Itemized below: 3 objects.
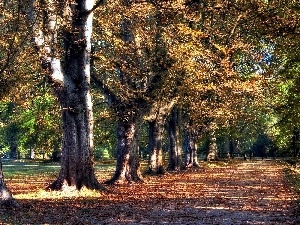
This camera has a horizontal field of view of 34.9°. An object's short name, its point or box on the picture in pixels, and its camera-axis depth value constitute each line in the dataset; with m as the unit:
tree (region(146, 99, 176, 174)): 35.69
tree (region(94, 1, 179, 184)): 25.73
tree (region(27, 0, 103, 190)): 19.38
